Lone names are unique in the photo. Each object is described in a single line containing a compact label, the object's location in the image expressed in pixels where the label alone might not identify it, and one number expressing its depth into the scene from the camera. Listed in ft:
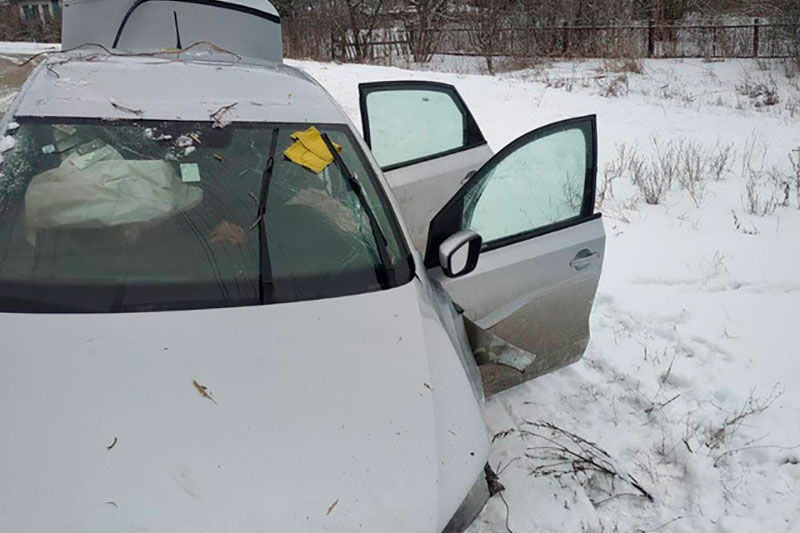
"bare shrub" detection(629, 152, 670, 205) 18.69
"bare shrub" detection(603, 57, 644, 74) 46.72
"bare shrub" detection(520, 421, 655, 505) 8.23
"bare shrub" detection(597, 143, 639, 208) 19.43
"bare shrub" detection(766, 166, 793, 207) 17.65
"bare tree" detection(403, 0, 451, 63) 62.13
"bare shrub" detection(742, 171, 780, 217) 17.07
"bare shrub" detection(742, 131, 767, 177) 21.54
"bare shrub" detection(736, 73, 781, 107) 36.01
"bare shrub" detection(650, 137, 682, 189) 20.35
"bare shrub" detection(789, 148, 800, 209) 18.32
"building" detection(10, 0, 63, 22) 85.76
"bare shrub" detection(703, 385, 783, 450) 9.00
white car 4.68
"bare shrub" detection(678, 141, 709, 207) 19.08
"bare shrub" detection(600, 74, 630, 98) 36.58
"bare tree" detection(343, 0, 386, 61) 65.10
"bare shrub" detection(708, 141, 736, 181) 20.76
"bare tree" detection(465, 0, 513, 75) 60.85
